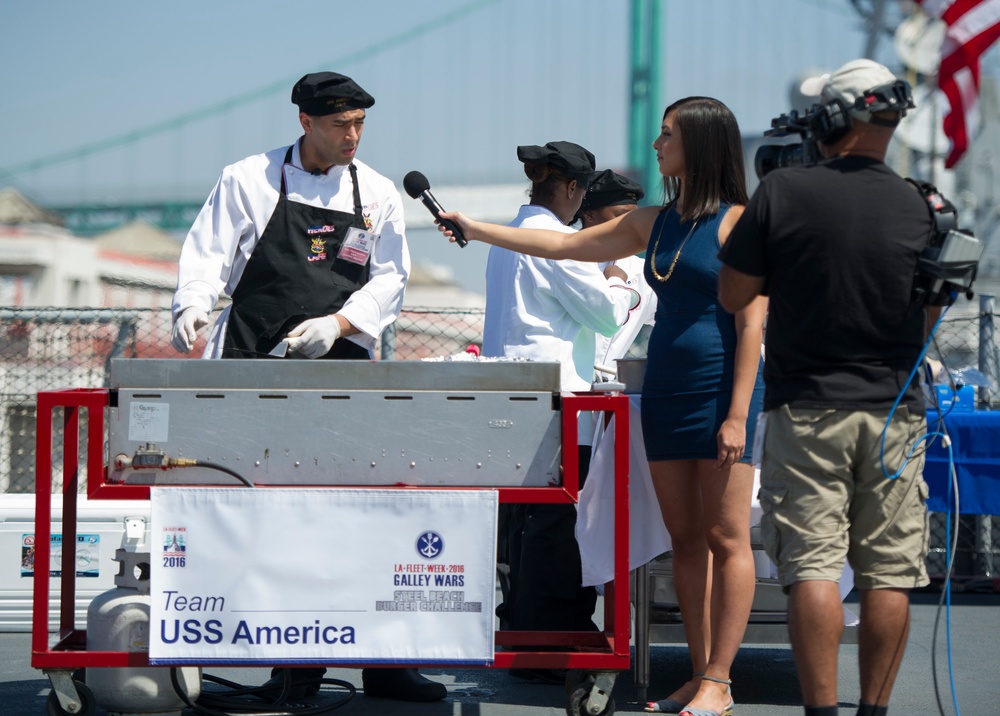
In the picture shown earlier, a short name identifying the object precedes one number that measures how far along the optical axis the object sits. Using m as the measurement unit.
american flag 34.94
